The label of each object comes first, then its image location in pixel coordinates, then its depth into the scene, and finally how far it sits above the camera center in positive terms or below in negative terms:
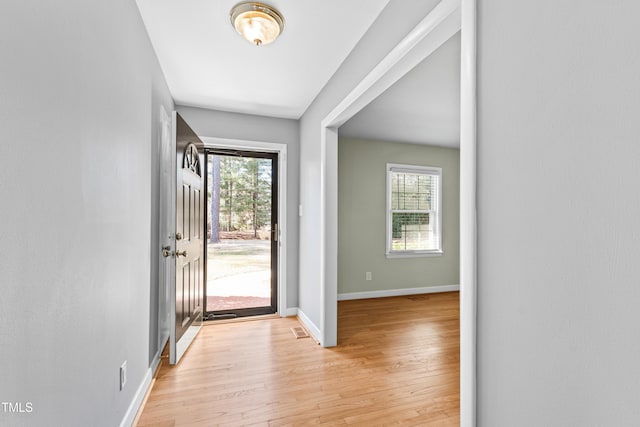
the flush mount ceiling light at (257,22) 1.85 +1.27
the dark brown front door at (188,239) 2.52 -0.26
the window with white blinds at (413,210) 4.96 +0.06
